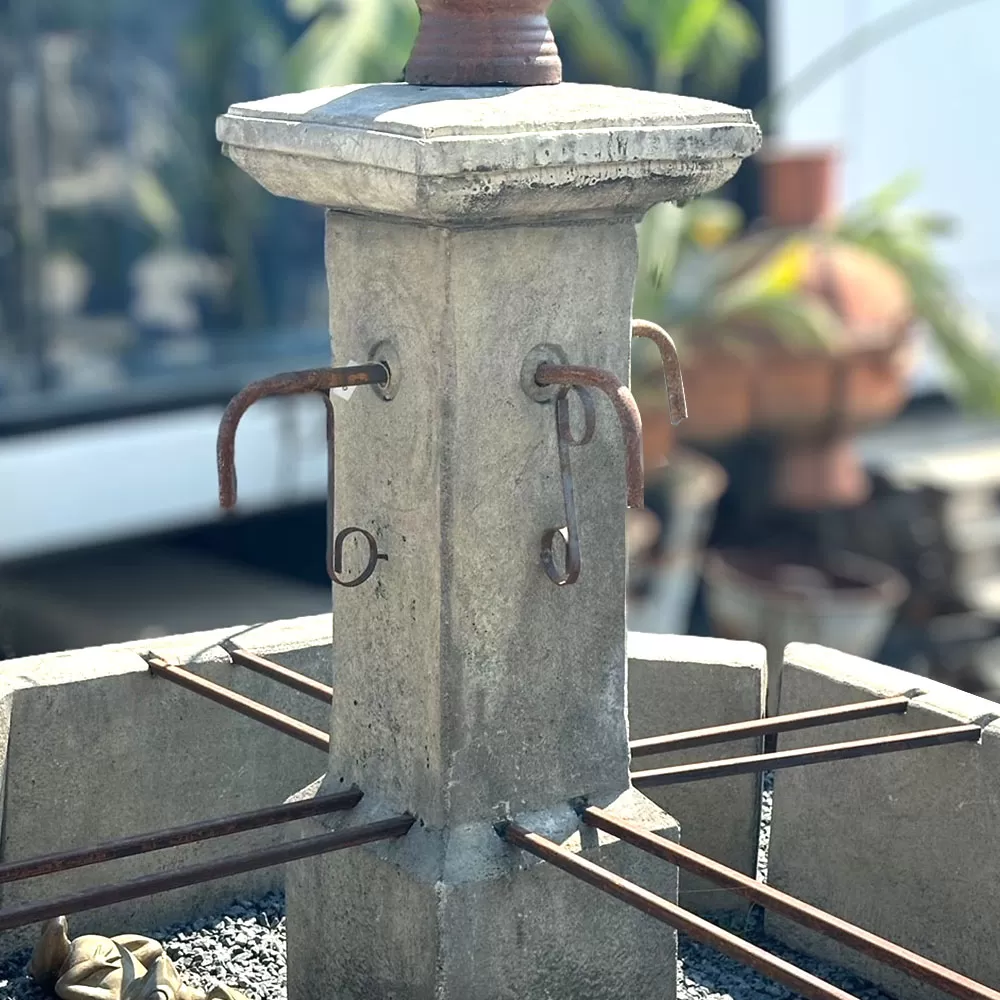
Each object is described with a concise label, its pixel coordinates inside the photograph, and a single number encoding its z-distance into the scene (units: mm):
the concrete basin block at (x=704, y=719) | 4242
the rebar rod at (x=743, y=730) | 3758
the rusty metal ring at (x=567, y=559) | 3164
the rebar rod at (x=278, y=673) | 3764
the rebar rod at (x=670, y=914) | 2812
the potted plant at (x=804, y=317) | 9352
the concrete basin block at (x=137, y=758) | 3957
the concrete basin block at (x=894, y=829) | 3779
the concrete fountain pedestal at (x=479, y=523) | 3080
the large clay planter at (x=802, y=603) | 9203
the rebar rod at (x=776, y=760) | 3506
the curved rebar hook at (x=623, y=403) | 3043
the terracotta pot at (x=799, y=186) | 10125
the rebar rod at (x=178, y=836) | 3037
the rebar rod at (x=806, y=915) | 2777
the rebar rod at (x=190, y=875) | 2873
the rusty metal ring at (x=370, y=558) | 3324
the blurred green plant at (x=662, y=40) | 9703
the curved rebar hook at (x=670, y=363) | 3283
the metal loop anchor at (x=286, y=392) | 3127
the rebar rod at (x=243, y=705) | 3682
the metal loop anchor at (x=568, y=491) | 3172
